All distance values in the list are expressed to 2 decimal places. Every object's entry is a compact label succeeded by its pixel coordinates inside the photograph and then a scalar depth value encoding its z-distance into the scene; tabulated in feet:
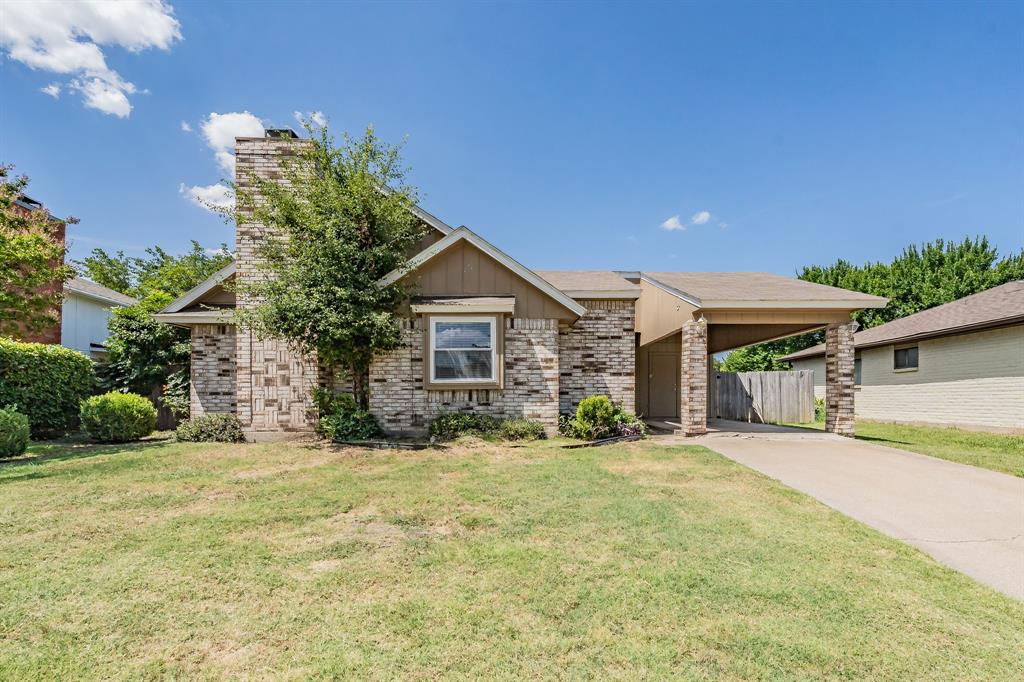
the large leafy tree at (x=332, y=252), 28.96
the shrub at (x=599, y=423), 31.86
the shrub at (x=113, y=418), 32.27
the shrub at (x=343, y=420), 31.27
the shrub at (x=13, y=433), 26.86
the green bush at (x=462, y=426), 31.09
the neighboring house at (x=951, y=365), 39.45
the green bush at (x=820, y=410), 56.80
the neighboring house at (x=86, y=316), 58.18
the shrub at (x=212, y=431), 32.63
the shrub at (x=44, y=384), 33.14
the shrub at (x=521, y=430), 31.24
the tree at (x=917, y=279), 81.51
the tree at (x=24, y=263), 34.04
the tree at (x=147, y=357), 40.22
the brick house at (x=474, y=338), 32.37
